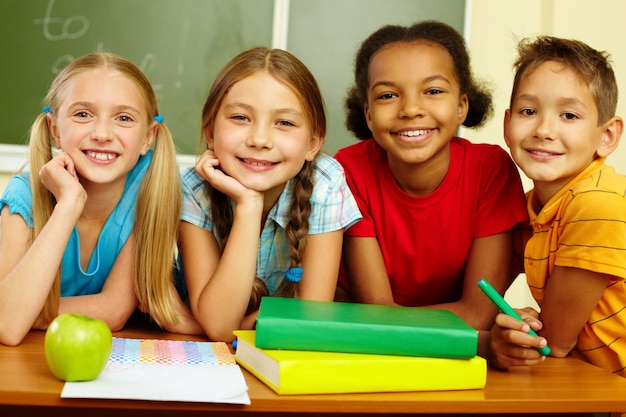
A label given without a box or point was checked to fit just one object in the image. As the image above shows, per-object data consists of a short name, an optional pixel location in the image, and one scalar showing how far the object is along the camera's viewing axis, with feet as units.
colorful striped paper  3.14
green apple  2.71
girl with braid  4.31
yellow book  2.81
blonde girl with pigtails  4.03
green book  2.99
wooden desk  2.63
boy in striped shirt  3.98
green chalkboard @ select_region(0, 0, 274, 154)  9.12
